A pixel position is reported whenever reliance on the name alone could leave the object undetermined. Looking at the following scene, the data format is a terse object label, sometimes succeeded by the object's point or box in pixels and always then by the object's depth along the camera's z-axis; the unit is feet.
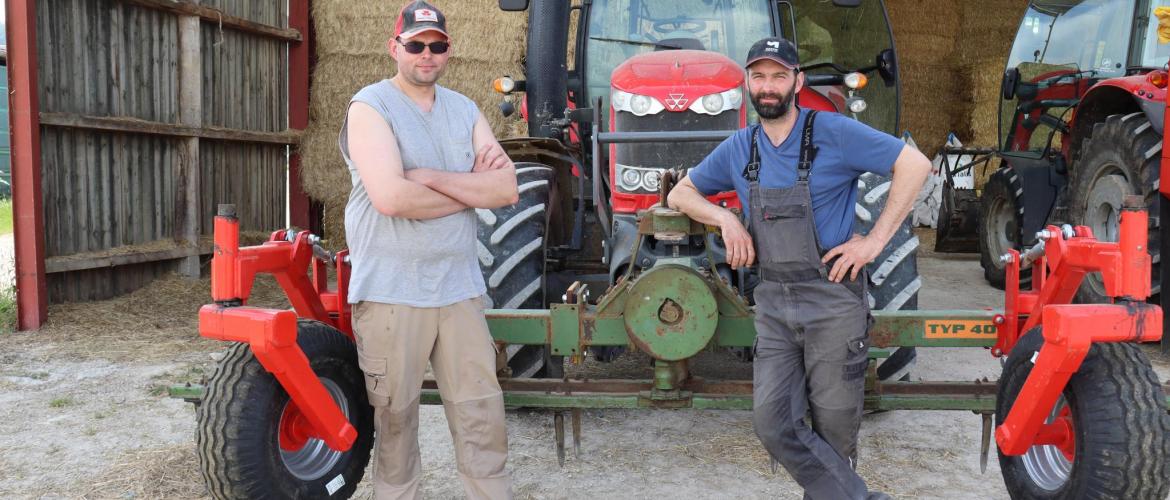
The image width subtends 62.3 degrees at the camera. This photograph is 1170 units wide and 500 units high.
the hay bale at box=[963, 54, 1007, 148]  40.11
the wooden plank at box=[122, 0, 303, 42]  23.20
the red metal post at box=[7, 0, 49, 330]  19.20
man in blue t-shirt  8.98
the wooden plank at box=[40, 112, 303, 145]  20.53
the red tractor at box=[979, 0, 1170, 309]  17.51
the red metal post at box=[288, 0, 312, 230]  29.04
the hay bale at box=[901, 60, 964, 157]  42.29
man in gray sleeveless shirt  8.91
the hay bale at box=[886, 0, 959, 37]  41.81
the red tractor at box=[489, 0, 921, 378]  12.26
